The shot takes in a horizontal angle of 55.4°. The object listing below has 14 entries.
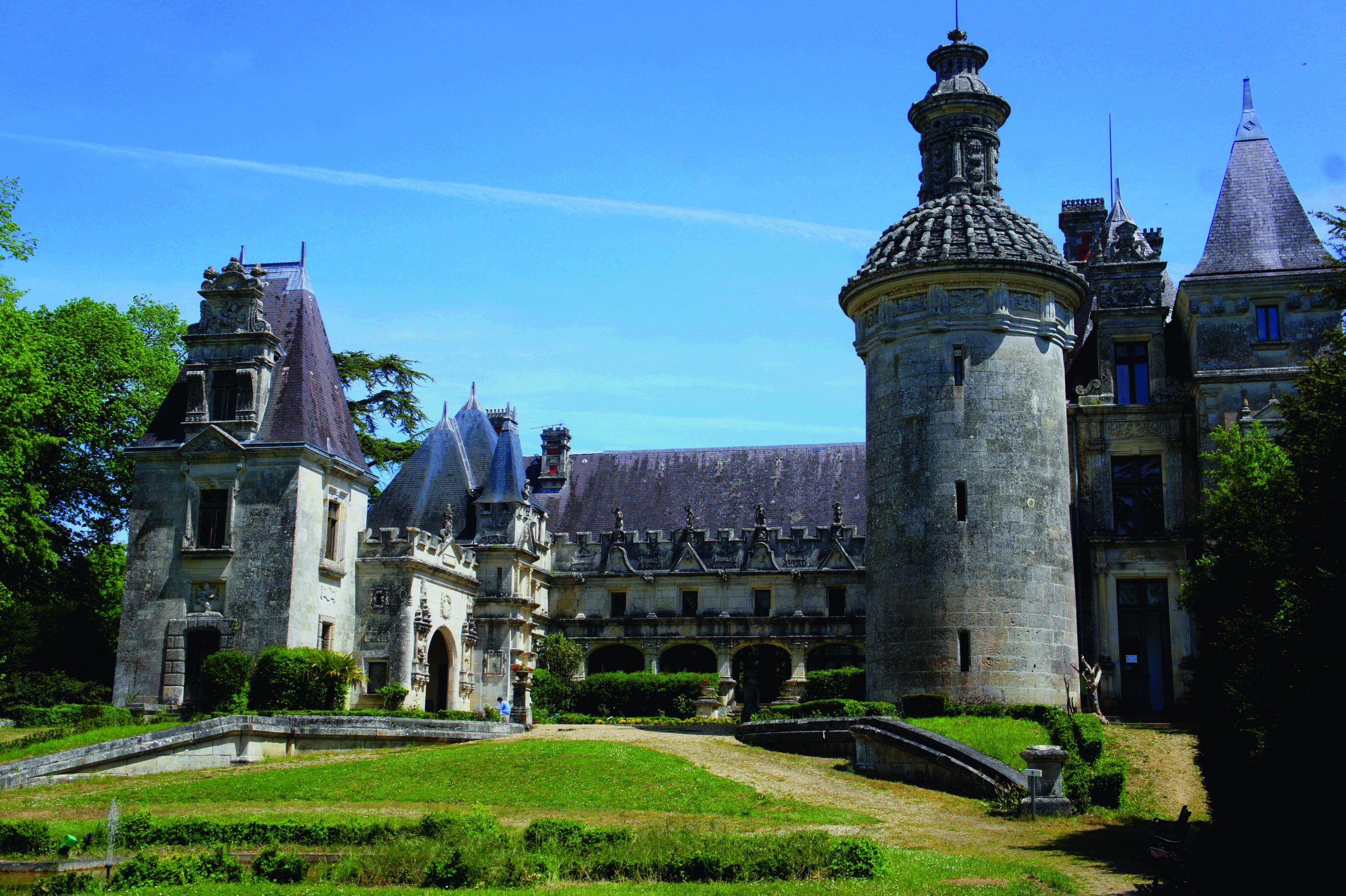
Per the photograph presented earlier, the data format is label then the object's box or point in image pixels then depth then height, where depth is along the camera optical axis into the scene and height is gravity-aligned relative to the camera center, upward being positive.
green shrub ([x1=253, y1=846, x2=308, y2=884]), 14.09 -2.31
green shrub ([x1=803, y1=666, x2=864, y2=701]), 38.41 -0.72
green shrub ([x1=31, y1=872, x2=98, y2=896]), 13.15 -2.37
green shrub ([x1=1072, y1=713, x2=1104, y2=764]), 22.59 -1.35
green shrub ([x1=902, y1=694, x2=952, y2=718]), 26.12 -0.91
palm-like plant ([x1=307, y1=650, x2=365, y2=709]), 31.39 -0.36
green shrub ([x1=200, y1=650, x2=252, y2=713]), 31.11 -0.53
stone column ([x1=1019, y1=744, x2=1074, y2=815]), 18.83 -1.65
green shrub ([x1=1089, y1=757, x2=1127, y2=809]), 19.53 -1.90
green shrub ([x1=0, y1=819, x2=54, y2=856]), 15.38 -2.21
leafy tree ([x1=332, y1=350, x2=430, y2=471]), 49.59 +9.84
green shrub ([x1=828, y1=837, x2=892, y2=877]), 13.68 -2.12
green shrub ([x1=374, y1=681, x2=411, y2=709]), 33.50 -1.01
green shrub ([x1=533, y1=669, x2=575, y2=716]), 42.66 -1.20
